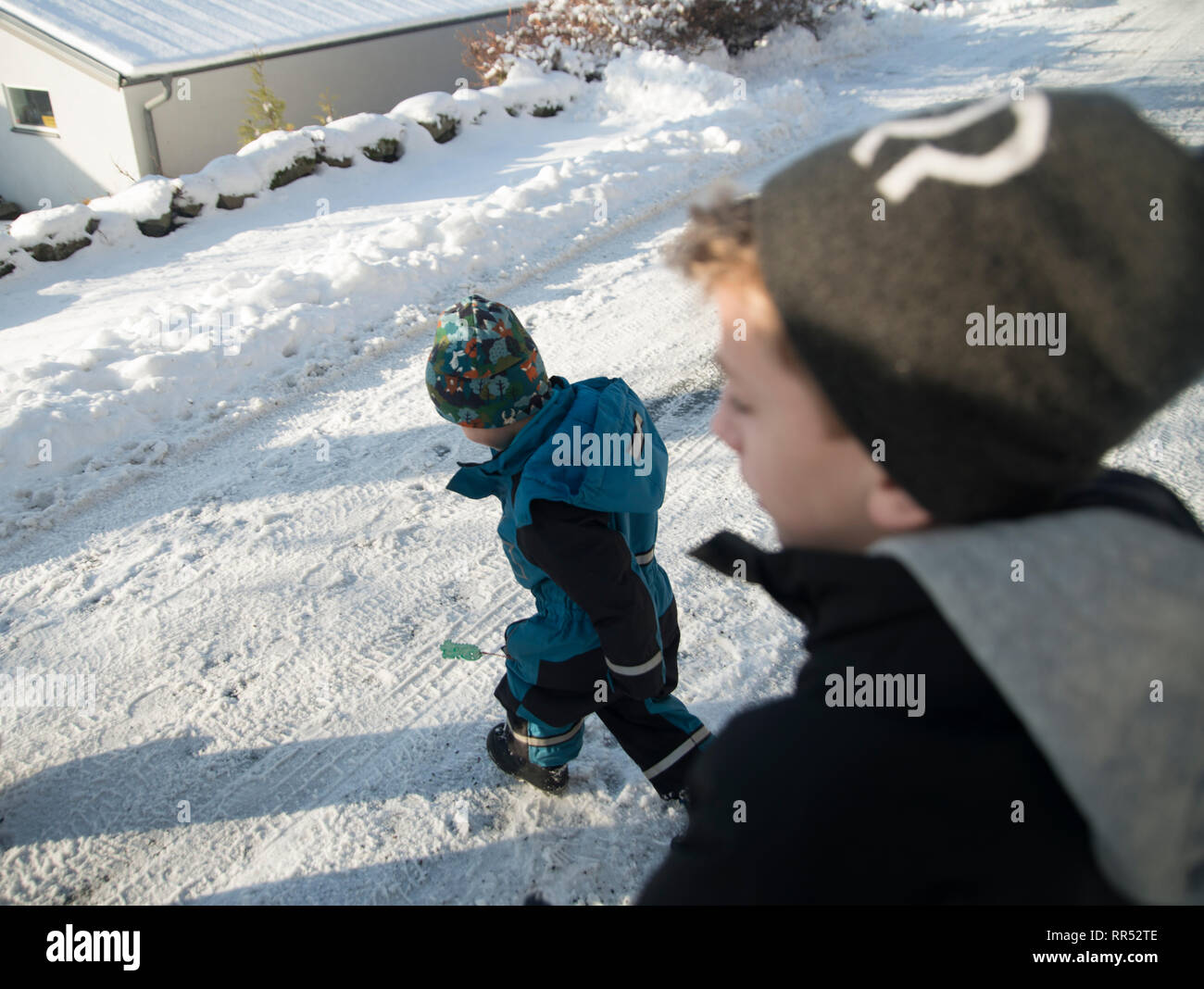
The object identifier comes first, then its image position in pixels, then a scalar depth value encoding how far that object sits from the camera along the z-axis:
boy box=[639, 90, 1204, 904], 0.63
